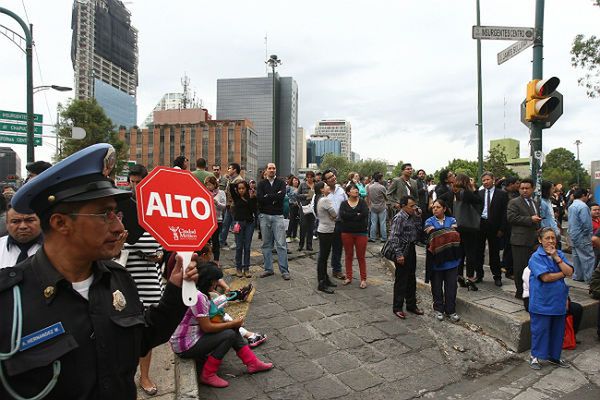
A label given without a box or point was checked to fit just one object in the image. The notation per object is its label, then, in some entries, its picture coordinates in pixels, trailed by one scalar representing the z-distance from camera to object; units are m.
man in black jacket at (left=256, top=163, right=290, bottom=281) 7.10
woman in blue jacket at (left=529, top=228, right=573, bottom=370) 4.62
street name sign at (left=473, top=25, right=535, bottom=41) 6.23
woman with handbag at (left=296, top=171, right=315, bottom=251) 9.29
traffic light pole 6.03
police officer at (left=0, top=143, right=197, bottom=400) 1.34
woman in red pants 6.87
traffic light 5.83
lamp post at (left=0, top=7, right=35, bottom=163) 10.80
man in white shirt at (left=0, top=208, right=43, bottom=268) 2.82
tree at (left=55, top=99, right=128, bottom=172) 27.66
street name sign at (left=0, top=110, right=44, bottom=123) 12.08
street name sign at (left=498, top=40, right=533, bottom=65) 6.32
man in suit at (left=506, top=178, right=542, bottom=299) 5.98
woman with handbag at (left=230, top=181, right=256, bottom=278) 7.14
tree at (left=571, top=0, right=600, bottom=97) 12.53
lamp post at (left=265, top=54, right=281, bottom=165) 19.70
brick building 96.81
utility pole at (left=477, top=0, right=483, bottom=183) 14.98
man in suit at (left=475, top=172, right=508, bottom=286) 6.86
